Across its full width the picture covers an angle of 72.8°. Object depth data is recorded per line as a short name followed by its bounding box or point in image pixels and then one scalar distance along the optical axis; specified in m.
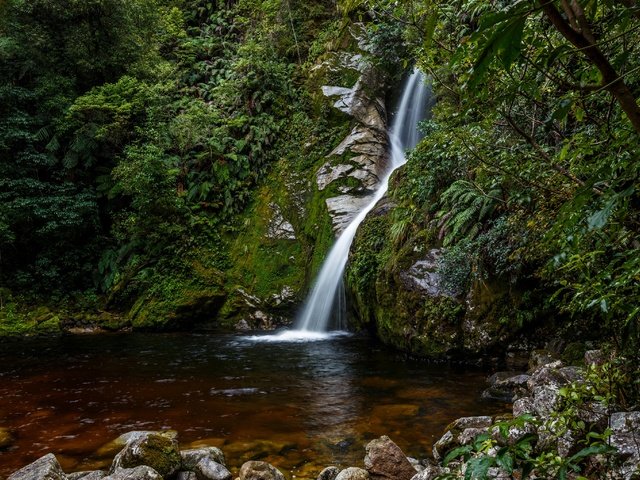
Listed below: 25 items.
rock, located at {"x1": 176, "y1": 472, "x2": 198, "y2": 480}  3.68
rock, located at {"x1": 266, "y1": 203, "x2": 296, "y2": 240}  12.36
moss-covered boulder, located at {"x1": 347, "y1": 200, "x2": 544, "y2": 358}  6.35
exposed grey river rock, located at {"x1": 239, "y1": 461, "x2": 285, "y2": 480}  3.45
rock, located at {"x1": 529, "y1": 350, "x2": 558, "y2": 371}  5.52
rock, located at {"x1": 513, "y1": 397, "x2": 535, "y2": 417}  3.59
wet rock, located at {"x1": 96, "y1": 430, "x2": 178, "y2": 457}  4.37
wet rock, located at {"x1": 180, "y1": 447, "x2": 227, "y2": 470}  3.83
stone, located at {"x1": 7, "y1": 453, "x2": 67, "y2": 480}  3.26
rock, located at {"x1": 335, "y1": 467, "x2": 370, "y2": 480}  3.38
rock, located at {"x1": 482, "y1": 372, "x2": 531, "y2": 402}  5.12
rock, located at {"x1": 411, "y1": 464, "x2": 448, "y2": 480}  3.09
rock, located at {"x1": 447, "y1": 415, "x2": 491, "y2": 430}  3.96
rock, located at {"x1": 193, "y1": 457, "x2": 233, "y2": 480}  3.67
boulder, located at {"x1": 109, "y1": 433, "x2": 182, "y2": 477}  3.63
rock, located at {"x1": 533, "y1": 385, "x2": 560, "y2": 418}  3.11
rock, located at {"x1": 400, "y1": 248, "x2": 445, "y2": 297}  6.95
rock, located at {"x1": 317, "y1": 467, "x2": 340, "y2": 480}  3.55
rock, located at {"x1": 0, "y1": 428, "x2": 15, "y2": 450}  4.68
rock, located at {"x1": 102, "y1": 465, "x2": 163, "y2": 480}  3.32
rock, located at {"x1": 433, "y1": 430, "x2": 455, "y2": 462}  3.88
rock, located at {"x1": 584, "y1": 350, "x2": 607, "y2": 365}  3.69
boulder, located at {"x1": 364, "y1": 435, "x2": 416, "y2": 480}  3.44
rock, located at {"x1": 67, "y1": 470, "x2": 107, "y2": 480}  3.57
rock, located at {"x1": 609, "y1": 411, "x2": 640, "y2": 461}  2.33
